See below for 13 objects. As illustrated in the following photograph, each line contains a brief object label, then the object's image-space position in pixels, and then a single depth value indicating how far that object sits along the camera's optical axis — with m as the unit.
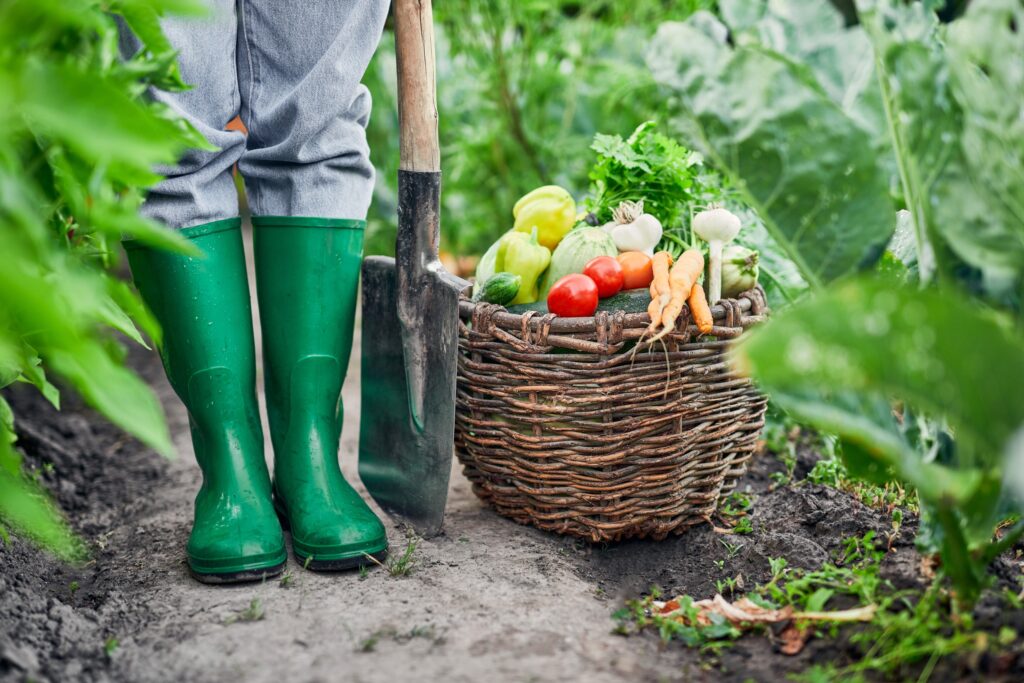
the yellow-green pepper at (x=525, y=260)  2.47
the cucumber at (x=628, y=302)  2.40
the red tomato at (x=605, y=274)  2.41
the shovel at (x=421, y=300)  2.42
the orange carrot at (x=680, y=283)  2.32
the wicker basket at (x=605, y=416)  2.36
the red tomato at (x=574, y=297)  2.38
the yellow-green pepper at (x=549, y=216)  2.52
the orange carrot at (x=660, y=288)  2.33
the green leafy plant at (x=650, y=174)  2.51
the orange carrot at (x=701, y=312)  2.34
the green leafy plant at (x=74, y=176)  1.98
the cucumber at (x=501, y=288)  2.43
